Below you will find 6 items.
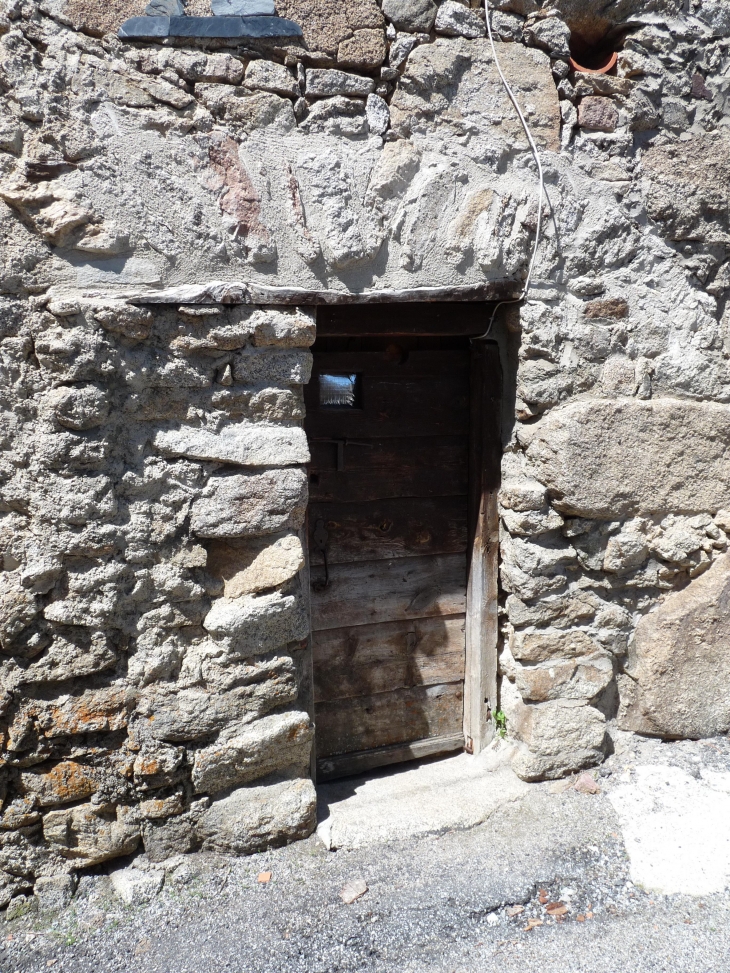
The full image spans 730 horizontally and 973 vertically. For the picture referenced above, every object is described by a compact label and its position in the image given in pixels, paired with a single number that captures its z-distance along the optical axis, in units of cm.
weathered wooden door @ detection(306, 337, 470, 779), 238
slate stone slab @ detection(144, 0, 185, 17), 176
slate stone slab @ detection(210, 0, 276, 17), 182
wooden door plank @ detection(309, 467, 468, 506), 238
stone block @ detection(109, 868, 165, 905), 196
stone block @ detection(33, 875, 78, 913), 192
